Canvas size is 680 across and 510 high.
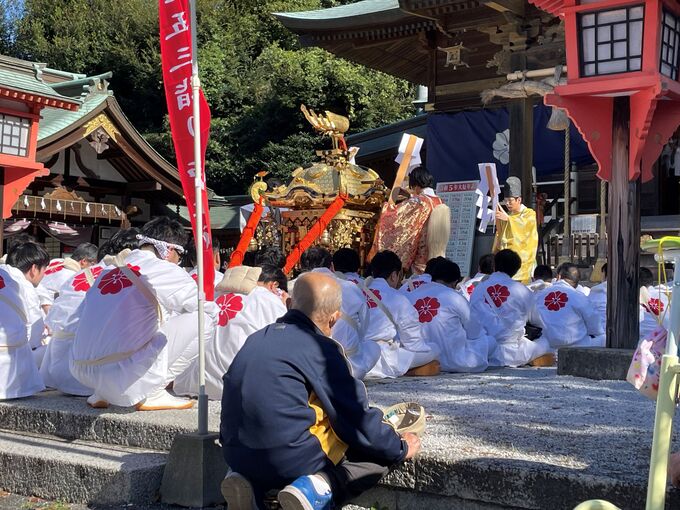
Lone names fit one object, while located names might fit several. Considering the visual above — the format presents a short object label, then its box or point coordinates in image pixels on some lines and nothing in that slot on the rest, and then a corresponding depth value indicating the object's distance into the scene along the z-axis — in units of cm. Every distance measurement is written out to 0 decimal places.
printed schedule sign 1210
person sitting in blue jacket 330
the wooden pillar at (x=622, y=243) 625
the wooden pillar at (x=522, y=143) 1248
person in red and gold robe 1070
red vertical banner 446
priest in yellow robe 1049
